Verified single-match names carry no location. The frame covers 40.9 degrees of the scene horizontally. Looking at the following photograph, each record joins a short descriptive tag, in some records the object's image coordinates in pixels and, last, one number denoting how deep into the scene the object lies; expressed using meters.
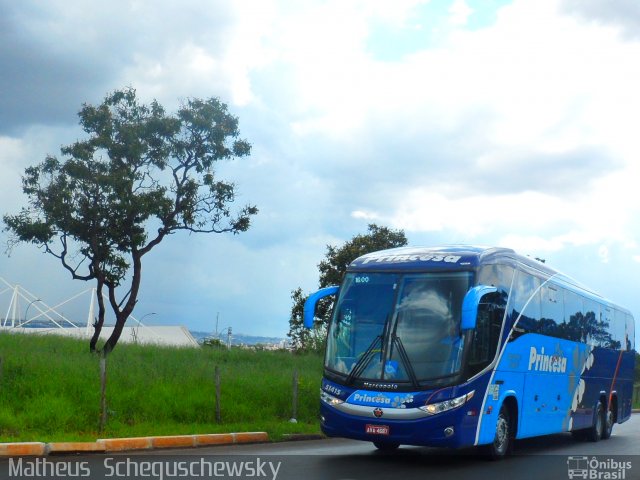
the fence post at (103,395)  17.20
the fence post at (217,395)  19.98
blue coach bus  13.28
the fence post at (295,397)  21.75
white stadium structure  50.25
